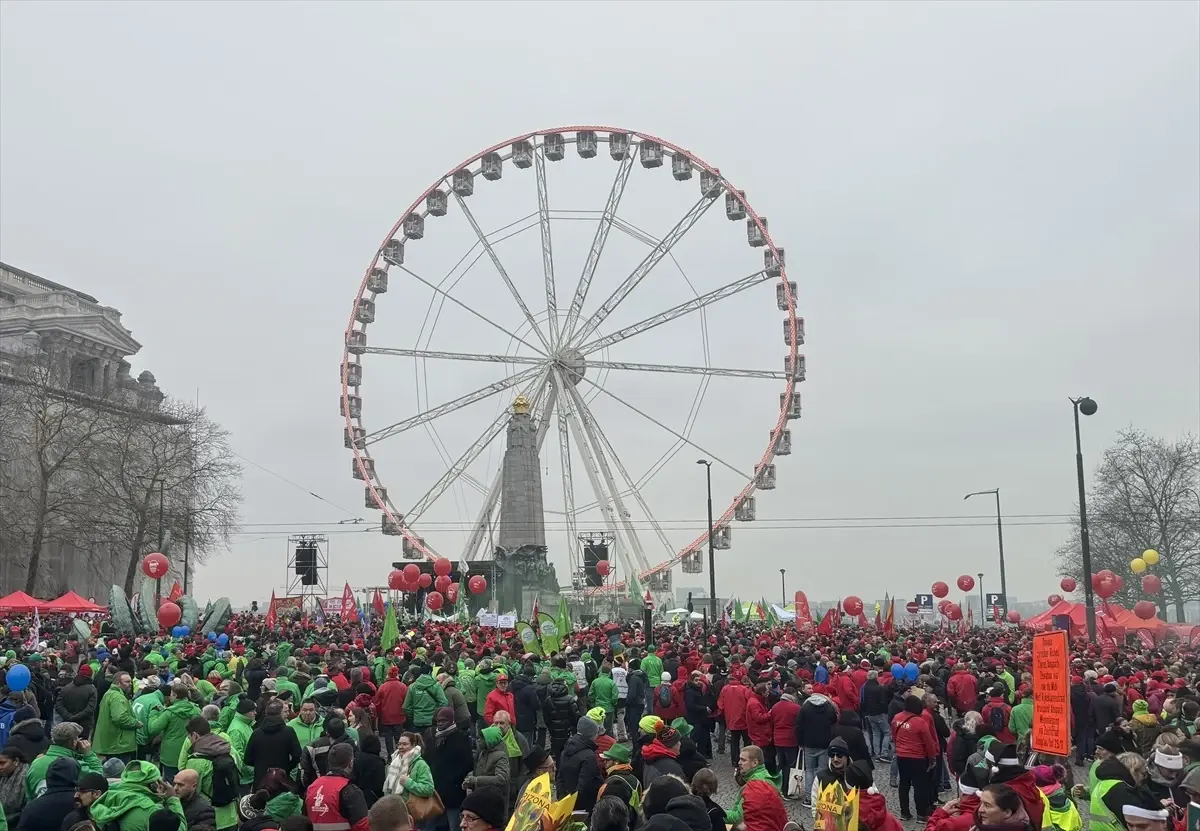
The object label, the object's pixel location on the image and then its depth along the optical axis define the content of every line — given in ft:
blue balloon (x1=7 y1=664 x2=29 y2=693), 43.57
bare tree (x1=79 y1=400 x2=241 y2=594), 187.83
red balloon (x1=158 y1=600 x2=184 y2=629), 97.60
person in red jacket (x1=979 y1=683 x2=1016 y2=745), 41.04
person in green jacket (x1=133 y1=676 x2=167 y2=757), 41.70
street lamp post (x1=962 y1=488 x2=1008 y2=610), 154.51
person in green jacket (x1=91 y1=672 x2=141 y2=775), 40.22
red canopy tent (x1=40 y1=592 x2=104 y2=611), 123.24
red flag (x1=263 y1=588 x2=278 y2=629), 111.55
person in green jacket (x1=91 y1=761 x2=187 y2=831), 25.03
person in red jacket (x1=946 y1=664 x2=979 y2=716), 51.08
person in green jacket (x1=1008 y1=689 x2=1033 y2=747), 46.91
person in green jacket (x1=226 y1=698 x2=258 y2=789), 33.78
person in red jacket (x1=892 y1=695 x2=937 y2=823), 42.01
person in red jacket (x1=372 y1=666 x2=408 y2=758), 46.83
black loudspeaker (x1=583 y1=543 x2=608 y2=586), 160.15
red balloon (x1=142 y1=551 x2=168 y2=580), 113.70
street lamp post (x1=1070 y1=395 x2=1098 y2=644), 84.71
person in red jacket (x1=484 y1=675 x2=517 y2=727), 44.16
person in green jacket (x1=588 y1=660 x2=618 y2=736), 53.78
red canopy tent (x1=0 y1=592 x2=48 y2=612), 121.49
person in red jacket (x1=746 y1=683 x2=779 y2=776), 47.60
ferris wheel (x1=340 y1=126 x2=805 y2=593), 140.87
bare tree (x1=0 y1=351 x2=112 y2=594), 185.68
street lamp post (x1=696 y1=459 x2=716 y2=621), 128.26
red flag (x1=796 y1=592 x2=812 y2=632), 122.31
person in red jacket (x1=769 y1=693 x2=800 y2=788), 47.01
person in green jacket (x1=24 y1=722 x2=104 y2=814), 28.32
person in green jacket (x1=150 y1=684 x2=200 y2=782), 38.83
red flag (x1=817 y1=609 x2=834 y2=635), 107.14
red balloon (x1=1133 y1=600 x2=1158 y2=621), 114.07
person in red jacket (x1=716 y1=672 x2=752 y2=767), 52.31
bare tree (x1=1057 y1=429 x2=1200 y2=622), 199.62
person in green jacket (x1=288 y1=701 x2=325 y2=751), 35.91
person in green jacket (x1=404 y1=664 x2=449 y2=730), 45.91
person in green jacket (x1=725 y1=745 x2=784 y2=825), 25.03
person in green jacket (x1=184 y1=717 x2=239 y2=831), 30.17
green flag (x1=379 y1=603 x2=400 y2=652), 78.69
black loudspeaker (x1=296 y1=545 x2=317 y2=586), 178.09
